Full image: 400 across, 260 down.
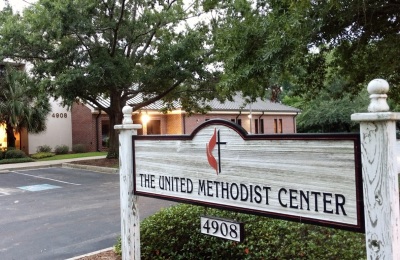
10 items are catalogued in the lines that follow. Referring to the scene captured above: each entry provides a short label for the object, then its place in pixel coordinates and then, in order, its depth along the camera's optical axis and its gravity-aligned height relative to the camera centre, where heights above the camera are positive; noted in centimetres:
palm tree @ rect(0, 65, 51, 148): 2231 +196
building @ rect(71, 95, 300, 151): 2855 +111
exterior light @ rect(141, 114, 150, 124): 2758 +124
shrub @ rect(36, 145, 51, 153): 2664 -73
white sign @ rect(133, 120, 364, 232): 241 -32
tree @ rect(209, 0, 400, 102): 678 +191
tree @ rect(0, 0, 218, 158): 1520 +404
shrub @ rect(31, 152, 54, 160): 2459 -108
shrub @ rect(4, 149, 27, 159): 2278 -87
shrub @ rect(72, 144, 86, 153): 2764 -79
